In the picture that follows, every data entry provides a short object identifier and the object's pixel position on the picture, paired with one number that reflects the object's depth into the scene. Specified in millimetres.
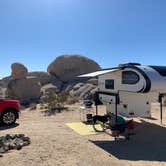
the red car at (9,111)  8119
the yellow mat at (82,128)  7250
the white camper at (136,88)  7181
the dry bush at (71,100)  14411
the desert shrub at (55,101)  12027
